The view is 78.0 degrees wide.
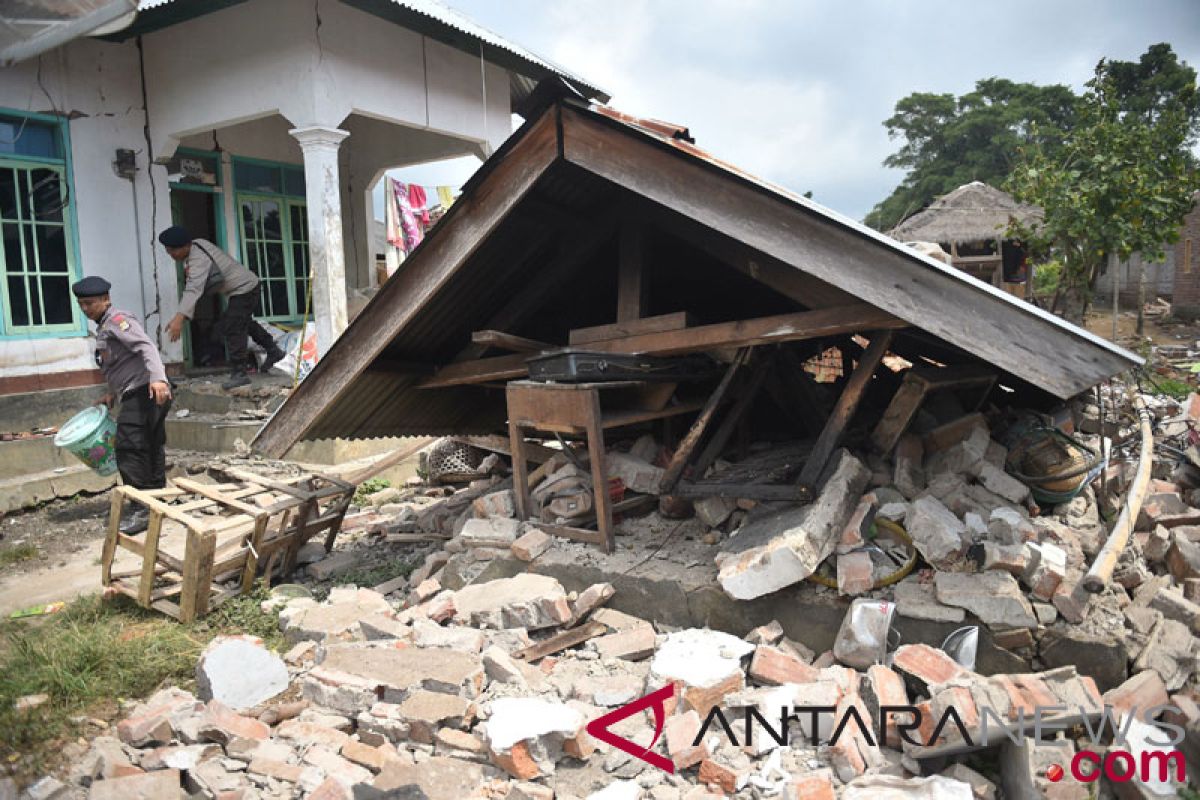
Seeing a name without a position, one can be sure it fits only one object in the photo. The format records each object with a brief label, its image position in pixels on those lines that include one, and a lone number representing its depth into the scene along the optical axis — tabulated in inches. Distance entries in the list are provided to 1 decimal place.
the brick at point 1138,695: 109.2
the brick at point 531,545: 168.7
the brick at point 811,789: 99.6
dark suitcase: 157.1
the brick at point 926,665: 115.1
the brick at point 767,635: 136.6
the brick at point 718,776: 105.4
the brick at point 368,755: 113.4
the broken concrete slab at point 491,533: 177.9
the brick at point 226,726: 119.9
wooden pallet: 169.0
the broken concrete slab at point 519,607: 150.5
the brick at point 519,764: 109.3
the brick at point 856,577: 134.3
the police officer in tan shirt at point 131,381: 253.9
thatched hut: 814.5
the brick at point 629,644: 140.6
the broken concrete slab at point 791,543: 133.0
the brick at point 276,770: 111.0
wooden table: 157.9
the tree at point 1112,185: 442.6
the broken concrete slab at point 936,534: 134.0
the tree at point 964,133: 1470.2
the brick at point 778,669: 124.4
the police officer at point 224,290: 343.9
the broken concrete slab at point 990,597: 122.5
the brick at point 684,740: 109.6
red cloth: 575.2
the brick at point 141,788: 104.0
